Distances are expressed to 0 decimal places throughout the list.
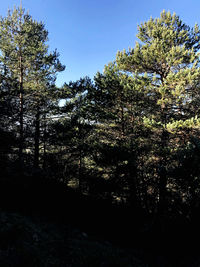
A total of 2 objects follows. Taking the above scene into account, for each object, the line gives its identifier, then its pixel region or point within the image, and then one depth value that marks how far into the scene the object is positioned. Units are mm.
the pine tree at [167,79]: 8008
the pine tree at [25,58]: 10062
